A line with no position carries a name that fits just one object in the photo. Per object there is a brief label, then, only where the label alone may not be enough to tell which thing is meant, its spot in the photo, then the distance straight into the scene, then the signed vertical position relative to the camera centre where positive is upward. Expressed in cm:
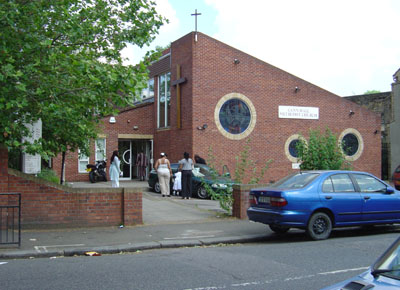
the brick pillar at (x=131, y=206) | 1092 -117
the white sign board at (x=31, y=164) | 1077 -13
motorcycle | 2236 -63
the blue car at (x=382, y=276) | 292 -81
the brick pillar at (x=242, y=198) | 1246 -110
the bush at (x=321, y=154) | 1459 +19
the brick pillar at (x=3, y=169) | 980 -23
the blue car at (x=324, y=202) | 926 -93
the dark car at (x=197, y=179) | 1784 -83
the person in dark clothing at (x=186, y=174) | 1644 -56
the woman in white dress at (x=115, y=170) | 1563 -40
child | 1786 -93
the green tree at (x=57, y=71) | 858 +178
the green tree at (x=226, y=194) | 1284 -102
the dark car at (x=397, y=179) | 1879 -84
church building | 2139 +230
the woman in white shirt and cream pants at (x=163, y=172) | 1680 -49
